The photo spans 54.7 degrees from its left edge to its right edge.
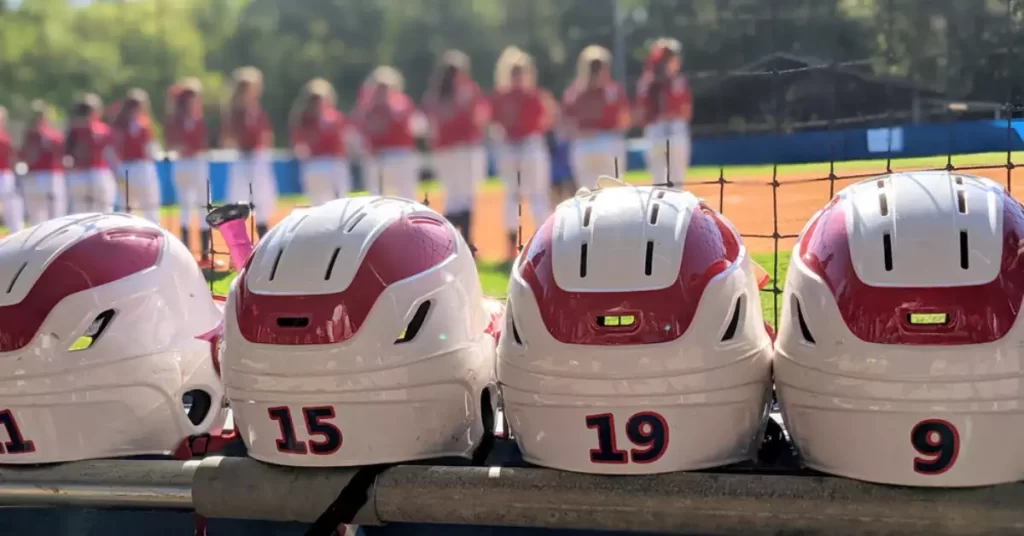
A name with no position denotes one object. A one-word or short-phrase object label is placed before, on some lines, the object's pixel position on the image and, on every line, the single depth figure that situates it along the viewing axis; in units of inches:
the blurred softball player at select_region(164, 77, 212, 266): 228.5
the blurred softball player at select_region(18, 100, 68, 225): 268.2
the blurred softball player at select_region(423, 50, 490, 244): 227.9
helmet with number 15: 57.8
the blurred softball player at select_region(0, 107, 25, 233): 281.9
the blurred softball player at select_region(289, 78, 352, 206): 235.0
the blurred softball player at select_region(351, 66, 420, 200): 230.1
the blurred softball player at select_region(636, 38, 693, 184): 204.9
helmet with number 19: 54.0
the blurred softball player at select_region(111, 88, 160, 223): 217.0
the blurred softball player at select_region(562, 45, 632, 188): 232.1
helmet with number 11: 62.7
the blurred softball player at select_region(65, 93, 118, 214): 256.5
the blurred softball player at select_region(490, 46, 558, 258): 234.8
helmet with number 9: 50.3
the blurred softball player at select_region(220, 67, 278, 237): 224.5
